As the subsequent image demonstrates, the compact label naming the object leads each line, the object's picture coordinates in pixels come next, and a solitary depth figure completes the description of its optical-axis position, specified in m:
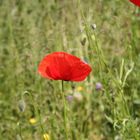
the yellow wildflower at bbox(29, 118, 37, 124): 2.89
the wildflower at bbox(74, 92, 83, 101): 2.87
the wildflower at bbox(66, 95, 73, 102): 2.66
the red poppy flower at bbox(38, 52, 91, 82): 1.72
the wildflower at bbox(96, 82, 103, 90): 2.50
